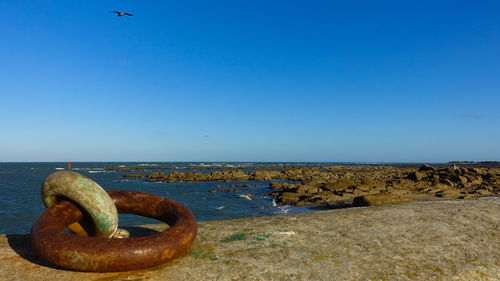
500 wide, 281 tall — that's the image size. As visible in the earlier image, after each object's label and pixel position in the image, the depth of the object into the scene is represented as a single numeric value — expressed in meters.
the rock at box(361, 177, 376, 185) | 19.08
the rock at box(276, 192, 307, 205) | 17.06
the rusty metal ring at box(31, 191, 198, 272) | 2.61
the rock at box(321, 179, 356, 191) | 18.84
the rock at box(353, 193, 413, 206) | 8.79
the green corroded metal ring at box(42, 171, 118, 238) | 3.40
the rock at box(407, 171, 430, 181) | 19.94
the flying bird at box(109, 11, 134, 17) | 8.94
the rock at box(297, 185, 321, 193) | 18.75
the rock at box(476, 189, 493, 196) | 12.77
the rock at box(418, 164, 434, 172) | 23.87
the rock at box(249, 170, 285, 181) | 39.75
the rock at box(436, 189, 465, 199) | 12.38
